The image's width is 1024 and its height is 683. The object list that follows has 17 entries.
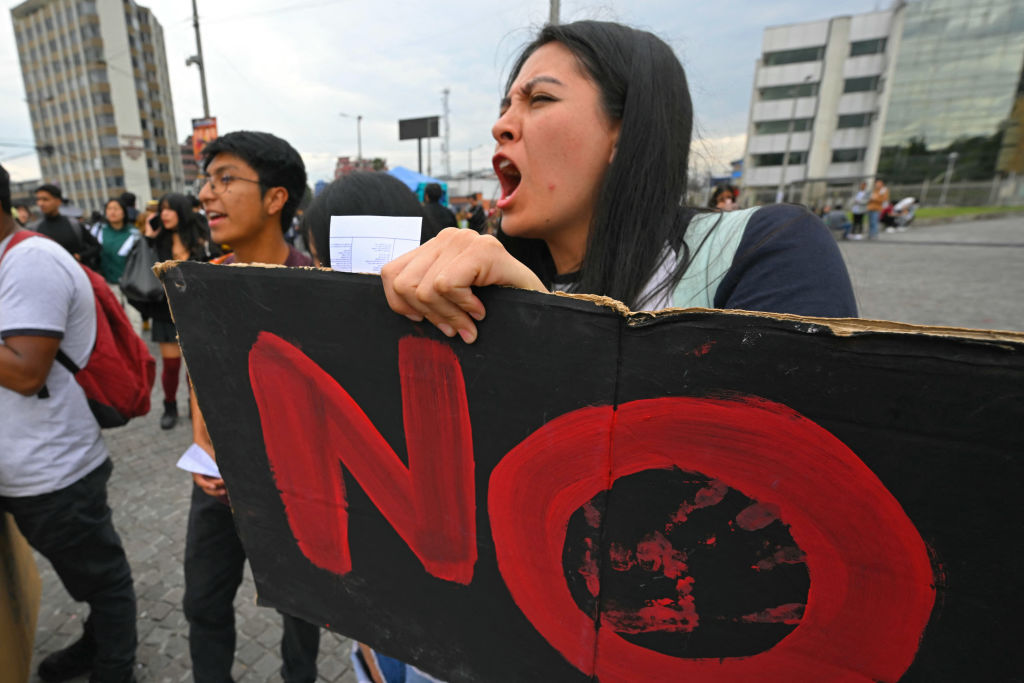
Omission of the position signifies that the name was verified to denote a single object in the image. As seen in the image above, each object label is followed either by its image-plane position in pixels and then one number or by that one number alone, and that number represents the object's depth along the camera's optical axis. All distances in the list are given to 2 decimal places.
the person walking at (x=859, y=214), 17.67
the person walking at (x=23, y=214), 8.62
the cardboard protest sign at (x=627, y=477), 0.54
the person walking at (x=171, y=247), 4.29
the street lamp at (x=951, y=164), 44.73
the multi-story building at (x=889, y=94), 41.94
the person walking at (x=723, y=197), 6.69
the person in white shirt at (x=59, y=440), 1.58
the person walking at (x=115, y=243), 5.81
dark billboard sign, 24.98
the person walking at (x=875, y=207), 16.78
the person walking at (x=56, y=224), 4.83
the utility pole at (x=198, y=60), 13.20
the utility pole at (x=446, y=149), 42.53
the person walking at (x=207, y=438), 1.69
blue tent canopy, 10.83
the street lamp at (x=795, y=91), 39.49
